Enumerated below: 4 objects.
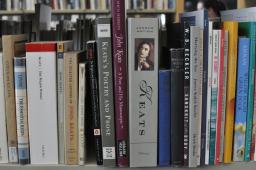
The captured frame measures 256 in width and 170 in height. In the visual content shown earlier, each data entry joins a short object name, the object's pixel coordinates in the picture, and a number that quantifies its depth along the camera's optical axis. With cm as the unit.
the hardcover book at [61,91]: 70
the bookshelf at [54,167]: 74
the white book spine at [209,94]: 70
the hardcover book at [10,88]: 71
